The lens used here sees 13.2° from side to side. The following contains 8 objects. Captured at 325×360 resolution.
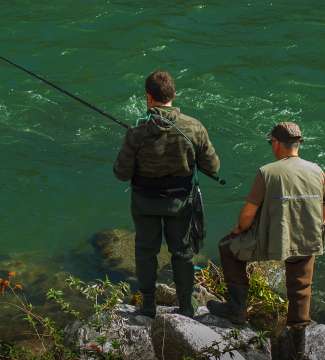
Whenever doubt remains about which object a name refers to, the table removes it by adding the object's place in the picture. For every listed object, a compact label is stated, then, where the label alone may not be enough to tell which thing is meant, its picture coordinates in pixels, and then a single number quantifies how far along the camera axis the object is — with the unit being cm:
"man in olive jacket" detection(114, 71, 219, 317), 978
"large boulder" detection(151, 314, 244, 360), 1001
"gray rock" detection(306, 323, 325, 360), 1003
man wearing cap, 965
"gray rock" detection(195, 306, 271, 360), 1008
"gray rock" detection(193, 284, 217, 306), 1198
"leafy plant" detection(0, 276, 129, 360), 904
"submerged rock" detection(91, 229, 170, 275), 1569
